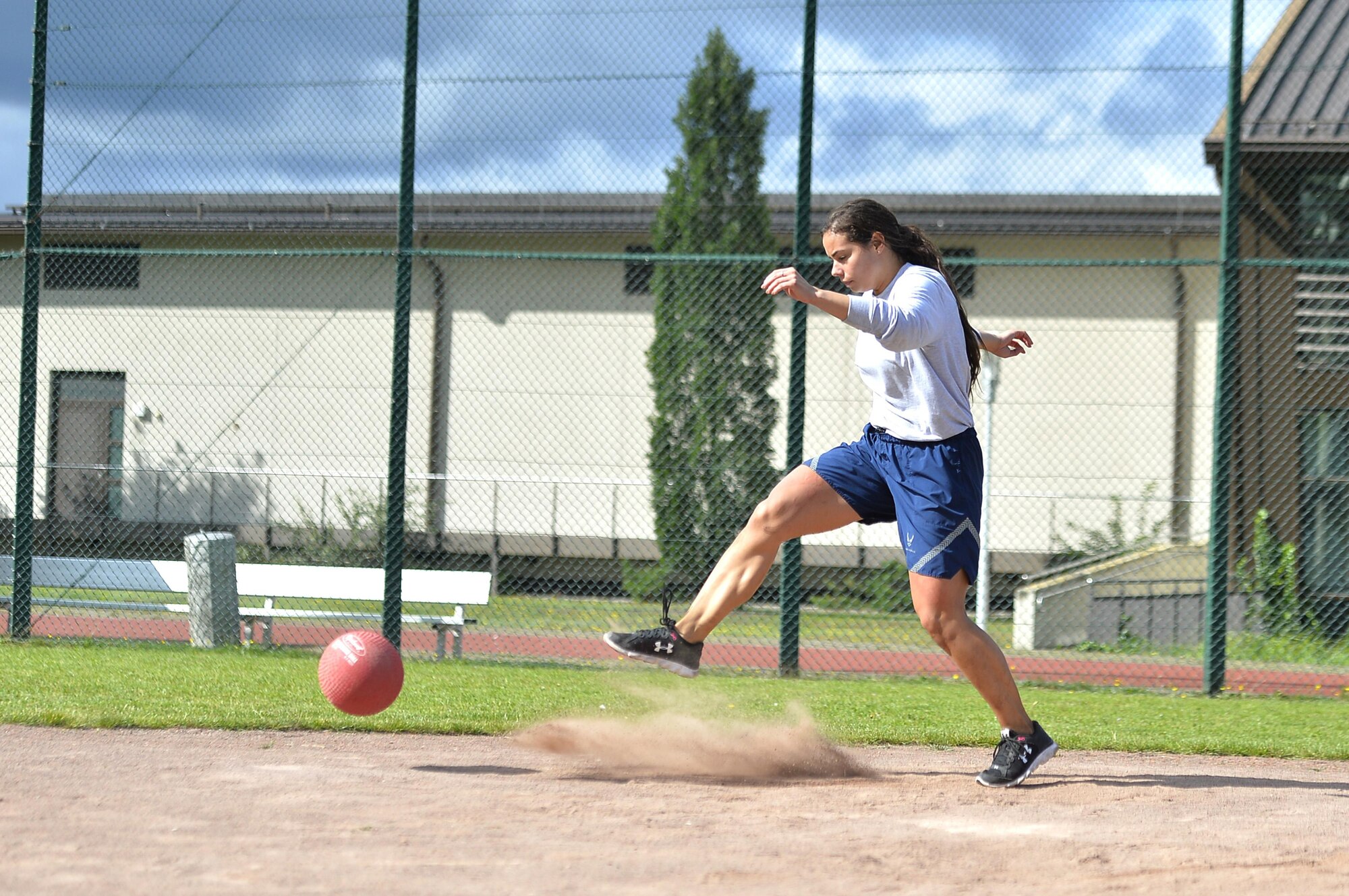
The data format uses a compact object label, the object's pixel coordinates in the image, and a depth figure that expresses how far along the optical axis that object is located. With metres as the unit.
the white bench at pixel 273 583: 18.77
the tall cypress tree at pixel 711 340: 20.25
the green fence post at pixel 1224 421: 15.62
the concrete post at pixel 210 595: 17.72
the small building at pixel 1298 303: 19.75
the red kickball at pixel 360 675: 9.30
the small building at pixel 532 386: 27.27
